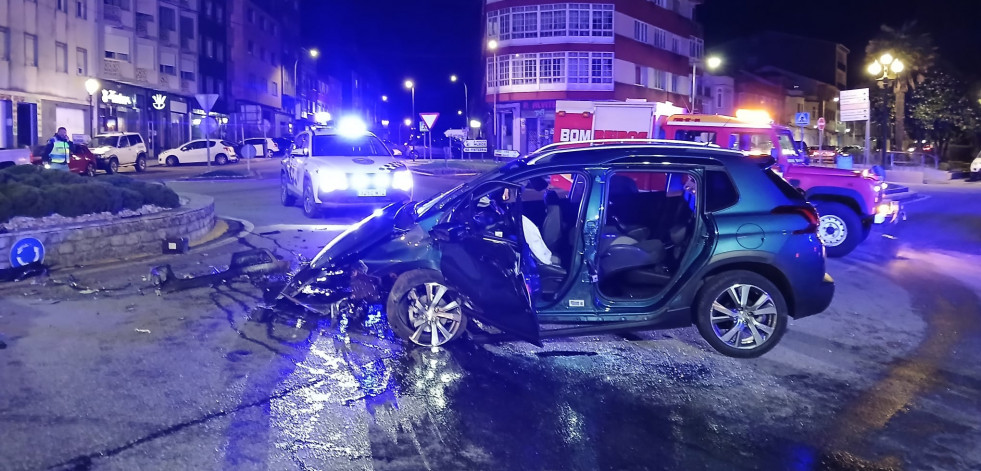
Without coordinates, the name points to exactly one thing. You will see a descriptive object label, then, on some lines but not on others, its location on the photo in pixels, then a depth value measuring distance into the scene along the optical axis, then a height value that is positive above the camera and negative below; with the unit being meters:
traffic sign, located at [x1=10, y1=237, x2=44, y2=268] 9.31 -0.80
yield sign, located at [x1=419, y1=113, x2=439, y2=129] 33.19 +2.77
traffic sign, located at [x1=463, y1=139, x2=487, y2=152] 34.44 +1.75
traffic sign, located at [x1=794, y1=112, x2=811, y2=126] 27.58 +2.42
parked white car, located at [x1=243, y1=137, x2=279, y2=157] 47.88 +2.32
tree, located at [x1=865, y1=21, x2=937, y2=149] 51.14 +8.90
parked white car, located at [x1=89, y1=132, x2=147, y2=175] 32.41 +1.33
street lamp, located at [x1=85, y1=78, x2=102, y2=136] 40.65 +4.81
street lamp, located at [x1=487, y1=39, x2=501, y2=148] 48.94 +8.43
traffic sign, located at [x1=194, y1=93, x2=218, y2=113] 27.57 +2.85
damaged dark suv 6.30 -0.61
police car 15.27 +0.27
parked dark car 28.53 +0.76
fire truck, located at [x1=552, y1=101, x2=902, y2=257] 12.28 +0.87
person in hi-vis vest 19.33 +0.73
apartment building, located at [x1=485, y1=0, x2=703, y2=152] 49.56 +8.04
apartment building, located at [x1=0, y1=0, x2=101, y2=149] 36.00 +5.54
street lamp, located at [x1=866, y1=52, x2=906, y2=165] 31.00 +5.21
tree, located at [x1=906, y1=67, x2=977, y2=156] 52.78 +5.58
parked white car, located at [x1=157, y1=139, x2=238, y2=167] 40.69 +1.52
